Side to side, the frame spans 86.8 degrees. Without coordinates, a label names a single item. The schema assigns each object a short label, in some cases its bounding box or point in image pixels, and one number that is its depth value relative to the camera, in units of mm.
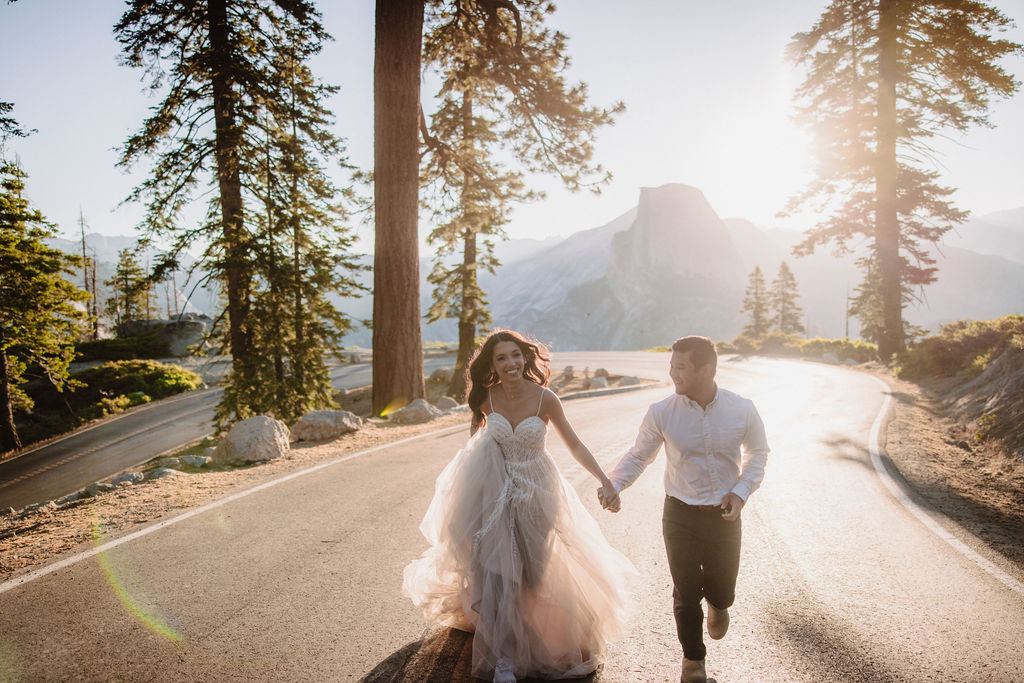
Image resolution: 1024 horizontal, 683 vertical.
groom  3035
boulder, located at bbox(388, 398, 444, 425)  12094
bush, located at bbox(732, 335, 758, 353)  46291
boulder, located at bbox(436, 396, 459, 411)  16005
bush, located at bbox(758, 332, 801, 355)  41506
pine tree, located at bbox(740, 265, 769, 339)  63312
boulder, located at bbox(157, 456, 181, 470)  8251
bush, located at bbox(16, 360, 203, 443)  22969
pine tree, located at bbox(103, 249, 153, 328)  11916
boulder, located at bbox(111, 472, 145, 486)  7328
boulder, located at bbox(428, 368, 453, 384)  25770
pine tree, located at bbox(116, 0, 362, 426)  13398
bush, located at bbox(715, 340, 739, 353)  46919
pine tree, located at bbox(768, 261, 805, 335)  66031
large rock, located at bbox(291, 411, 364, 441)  10266
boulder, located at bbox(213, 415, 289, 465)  8414
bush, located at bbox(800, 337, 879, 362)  33028
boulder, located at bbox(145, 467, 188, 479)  7523
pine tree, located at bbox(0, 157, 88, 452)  18469
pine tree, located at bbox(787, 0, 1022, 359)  19516
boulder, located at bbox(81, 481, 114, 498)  7203
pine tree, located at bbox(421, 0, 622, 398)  13016
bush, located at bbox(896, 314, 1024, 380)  13812
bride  3053
